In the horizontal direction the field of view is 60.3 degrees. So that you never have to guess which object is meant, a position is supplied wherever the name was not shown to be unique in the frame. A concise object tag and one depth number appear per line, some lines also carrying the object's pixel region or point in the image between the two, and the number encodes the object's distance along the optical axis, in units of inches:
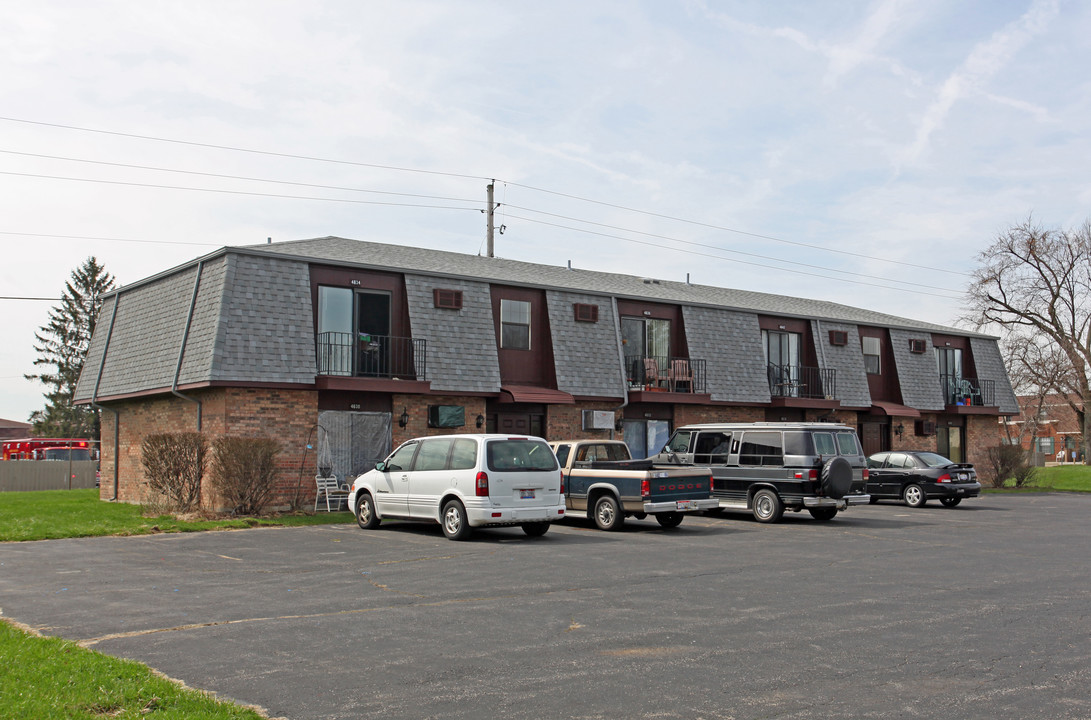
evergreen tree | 2650.1
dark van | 753.6
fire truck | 1875.0
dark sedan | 987.9
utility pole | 1601.9
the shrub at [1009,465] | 1403.8
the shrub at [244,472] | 741.3
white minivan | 600.4
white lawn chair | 808.3
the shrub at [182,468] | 762.2
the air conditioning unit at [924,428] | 1370.6
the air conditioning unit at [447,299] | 906.7
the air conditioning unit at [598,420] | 1008.2
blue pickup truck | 676.1
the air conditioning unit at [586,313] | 1018.1
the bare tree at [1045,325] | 2273.6
